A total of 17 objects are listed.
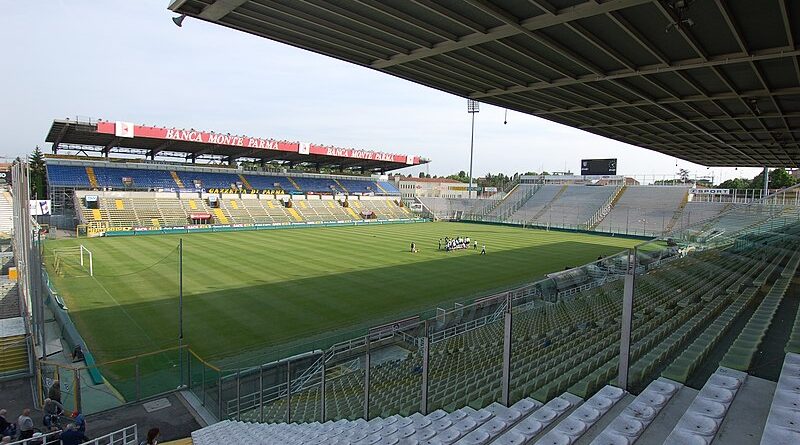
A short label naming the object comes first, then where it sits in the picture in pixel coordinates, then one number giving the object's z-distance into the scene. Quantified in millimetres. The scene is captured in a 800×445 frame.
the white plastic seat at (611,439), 2963
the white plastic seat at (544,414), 3597
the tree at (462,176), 163125
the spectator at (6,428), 7756
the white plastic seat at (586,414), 3395
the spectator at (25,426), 7707
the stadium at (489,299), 3979
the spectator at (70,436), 7152
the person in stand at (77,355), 11542
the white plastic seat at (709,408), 3076
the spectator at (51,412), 8422
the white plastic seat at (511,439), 3320
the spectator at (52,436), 8063
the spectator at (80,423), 7511
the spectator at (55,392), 8961
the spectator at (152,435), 6935
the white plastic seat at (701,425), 2879
